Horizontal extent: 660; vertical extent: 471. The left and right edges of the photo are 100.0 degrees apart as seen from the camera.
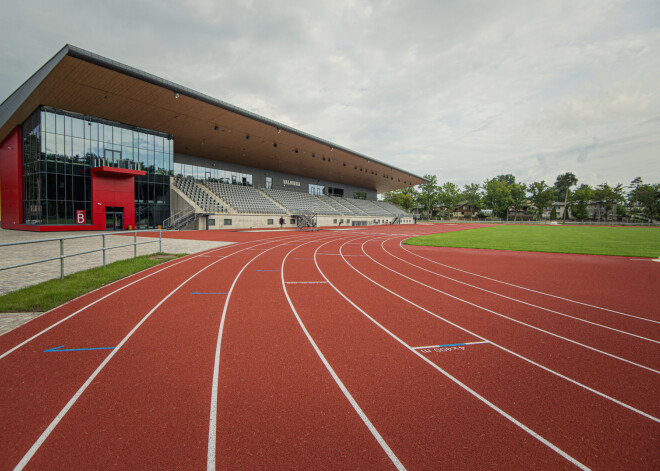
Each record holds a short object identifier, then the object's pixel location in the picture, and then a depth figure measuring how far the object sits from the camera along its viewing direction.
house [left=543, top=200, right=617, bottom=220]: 73.38
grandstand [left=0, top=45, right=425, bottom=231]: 19.89
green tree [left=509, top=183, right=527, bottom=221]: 83.38
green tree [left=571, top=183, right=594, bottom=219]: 73.31
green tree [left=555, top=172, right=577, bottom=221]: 107.12
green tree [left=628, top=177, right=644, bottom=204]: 75.69
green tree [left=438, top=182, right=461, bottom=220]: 83.00
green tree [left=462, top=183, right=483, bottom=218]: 93.62
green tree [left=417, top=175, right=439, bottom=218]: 84.36
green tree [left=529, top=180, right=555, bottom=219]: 79.62
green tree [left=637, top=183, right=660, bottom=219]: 62.86
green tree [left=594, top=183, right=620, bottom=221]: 72.06
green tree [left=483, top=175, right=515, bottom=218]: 83.51
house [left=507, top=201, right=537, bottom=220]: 87.59
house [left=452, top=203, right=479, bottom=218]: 96.88
